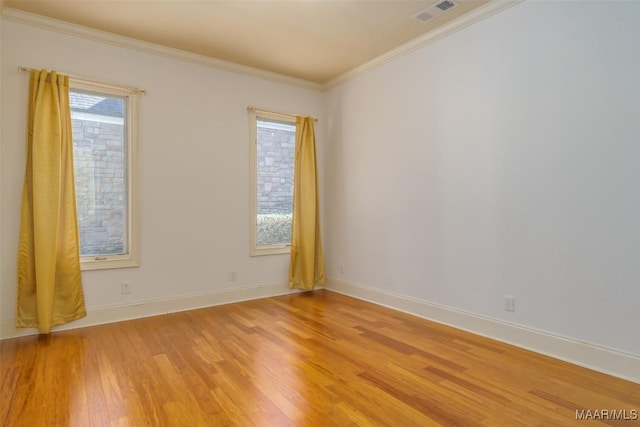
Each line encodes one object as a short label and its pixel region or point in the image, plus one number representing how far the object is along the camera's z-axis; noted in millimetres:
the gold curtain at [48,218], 3266
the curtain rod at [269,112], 4668
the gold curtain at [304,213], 4996
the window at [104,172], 3645
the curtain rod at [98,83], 3321
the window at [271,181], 4730
